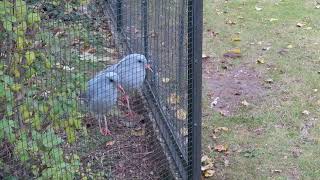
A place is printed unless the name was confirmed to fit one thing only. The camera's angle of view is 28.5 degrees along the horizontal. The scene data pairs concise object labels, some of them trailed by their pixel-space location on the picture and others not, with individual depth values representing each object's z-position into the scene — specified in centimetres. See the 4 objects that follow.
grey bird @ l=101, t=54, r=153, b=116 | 420
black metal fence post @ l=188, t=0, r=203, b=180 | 342
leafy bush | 296
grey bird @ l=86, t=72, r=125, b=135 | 390
